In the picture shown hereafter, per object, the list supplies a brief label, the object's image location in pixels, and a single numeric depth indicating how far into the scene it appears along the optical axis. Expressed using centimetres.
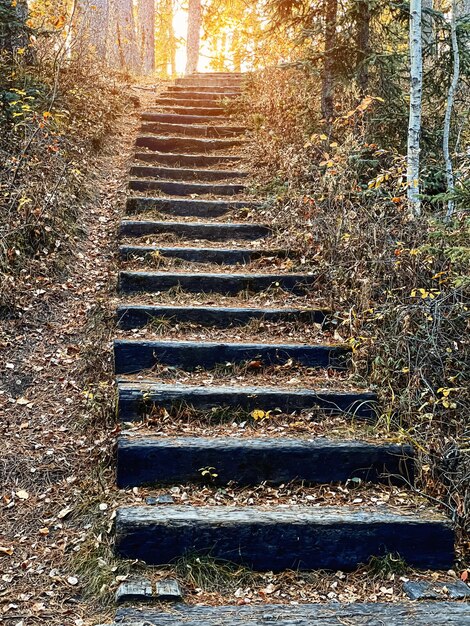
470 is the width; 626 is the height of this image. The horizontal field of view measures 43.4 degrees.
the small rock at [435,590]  309
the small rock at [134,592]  295
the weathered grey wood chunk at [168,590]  297
